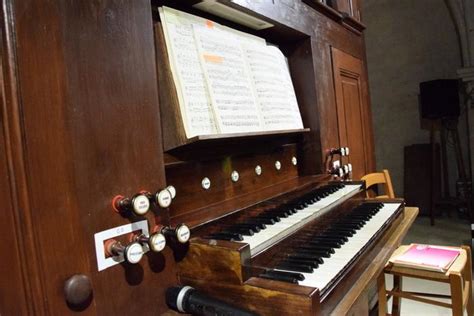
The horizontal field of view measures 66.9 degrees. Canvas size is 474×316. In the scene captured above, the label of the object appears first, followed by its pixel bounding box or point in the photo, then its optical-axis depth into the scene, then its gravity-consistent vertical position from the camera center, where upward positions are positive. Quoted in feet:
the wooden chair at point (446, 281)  6.17 -2.93
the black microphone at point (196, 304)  3.12 -1.41
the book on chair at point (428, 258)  6.55 -2.51
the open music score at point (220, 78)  4.36 +0.96
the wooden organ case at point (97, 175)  2.64 -0.15
